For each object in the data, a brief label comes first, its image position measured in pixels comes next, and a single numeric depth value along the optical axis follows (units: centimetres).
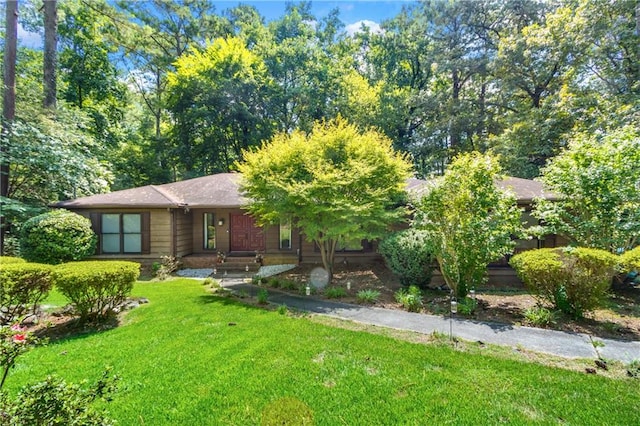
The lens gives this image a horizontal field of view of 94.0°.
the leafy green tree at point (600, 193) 709
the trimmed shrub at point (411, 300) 677
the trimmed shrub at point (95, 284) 548
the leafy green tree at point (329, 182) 812
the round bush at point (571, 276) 558
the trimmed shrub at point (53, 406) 190
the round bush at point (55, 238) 1003
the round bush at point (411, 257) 848
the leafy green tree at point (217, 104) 2123
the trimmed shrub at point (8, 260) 604
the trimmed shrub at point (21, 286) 513
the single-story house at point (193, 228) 1202
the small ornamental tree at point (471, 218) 718
